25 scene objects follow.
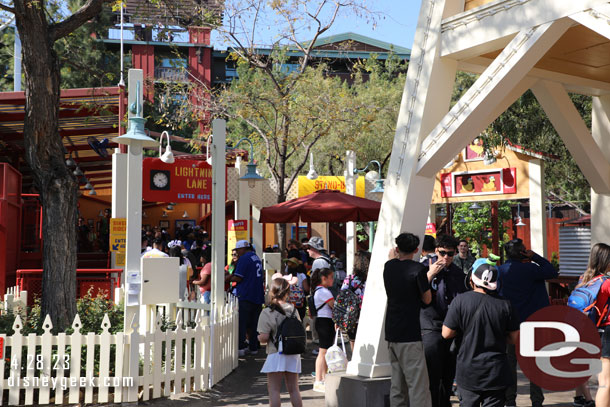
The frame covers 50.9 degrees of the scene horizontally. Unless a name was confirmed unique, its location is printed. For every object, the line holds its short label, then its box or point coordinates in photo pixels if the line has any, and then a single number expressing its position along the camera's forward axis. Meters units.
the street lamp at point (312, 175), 18.20
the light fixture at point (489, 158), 14.65
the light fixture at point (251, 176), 12.93
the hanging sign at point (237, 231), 14.05
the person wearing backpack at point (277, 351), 6.33
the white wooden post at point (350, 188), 17.28
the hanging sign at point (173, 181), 15.73
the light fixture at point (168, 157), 12.58
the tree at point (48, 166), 8.55
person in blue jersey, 10.40
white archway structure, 5.60
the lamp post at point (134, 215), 7.69
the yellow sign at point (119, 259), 11.37
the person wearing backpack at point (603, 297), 5.97
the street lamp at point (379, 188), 14.98
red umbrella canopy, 12.43
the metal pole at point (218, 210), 8.95
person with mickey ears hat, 4.89
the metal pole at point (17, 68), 18.70
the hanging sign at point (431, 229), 15.21
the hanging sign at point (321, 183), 22.38
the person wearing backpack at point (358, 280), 7.75
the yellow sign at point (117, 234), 10.54
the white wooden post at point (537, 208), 13.49
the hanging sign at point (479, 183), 15.39
